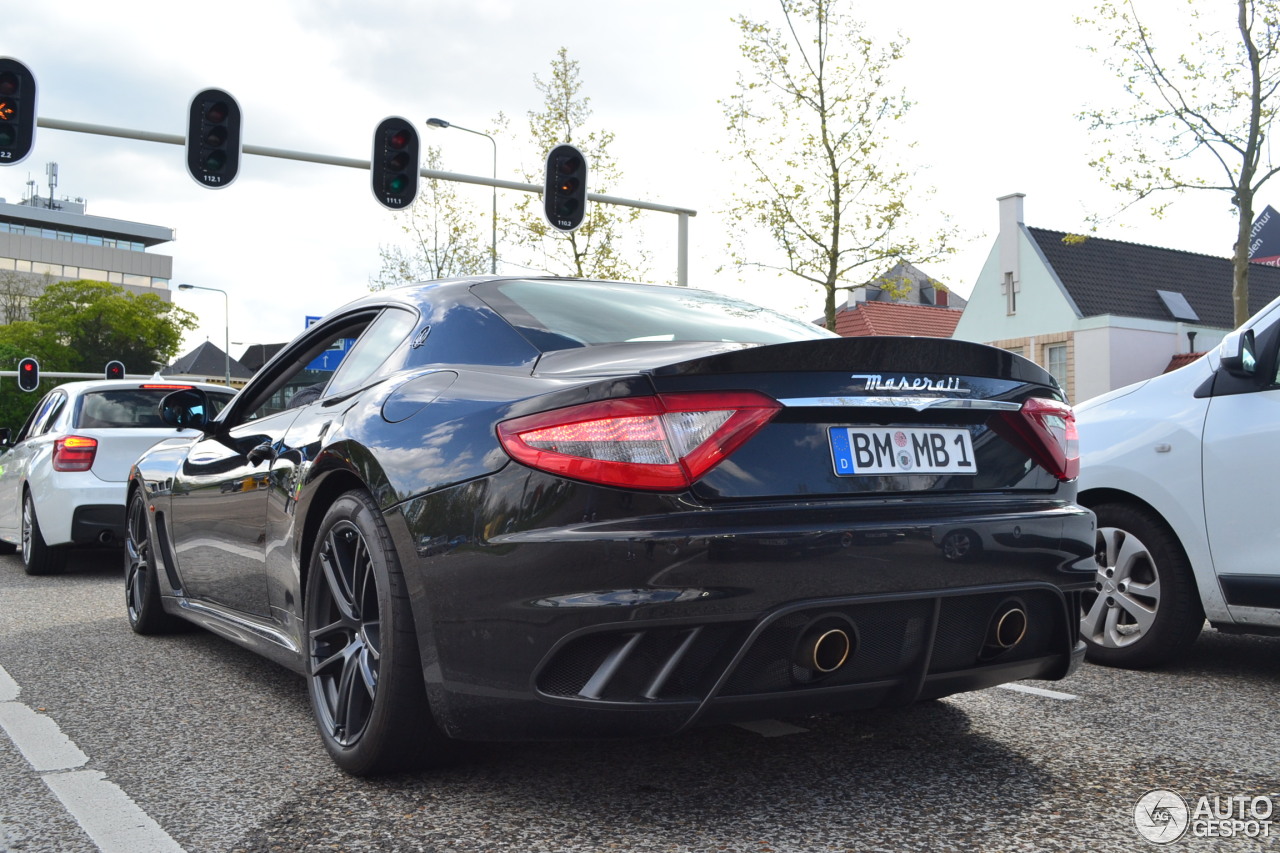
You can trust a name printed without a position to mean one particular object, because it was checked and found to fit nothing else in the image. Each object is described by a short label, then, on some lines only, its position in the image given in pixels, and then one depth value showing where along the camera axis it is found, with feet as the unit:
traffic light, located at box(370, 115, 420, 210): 55.52
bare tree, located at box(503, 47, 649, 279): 95.04
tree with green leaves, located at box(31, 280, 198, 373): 288.10
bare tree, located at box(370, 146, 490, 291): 111.45
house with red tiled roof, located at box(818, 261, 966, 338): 171.32
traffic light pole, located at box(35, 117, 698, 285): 50.83
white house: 122.31
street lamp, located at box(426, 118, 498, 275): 100.12
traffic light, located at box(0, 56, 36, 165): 48.70
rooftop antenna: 420.36
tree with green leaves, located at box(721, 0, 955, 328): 81.51
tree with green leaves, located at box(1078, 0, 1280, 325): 65.46
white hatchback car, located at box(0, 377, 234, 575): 28.17
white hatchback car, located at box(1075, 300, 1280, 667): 14.85
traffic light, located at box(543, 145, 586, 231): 60.23
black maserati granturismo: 8.80
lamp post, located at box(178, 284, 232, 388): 214.57
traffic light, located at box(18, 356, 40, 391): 113.60
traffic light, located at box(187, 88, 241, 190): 51.16
